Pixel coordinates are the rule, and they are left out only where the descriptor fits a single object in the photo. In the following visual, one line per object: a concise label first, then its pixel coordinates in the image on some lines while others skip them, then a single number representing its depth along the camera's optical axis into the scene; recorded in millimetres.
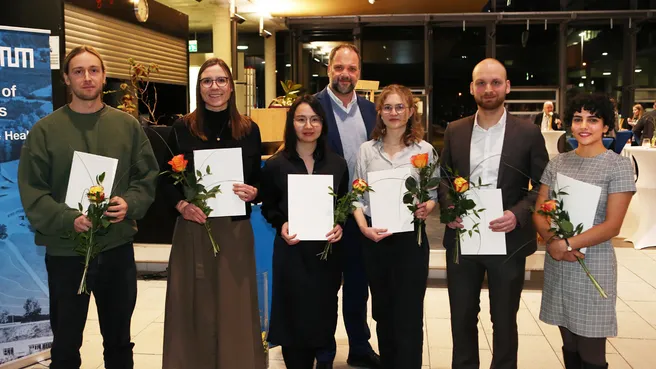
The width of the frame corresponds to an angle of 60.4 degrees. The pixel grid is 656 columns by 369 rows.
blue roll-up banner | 3090
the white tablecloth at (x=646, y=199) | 6383
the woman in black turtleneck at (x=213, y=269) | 2594
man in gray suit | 2520
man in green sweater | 2379
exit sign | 12992
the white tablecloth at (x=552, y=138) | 10844
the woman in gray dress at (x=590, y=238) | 2334
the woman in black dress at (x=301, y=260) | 2615
